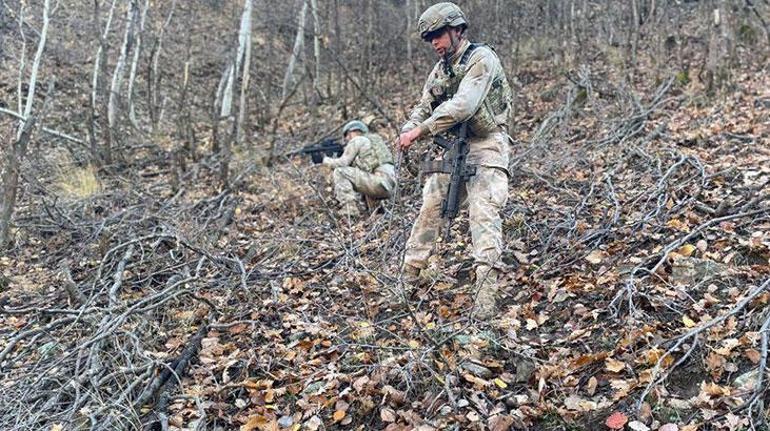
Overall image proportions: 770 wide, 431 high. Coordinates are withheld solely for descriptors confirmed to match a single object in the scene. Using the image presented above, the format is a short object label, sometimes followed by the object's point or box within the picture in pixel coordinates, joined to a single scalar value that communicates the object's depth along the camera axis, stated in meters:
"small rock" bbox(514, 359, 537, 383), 3.35
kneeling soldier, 7.08
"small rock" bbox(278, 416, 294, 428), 3.36
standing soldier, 4.10
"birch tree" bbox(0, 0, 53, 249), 6.29
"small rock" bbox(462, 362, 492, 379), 3.44
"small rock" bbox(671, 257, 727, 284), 3.91
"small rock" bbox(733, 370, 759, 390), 2.89
